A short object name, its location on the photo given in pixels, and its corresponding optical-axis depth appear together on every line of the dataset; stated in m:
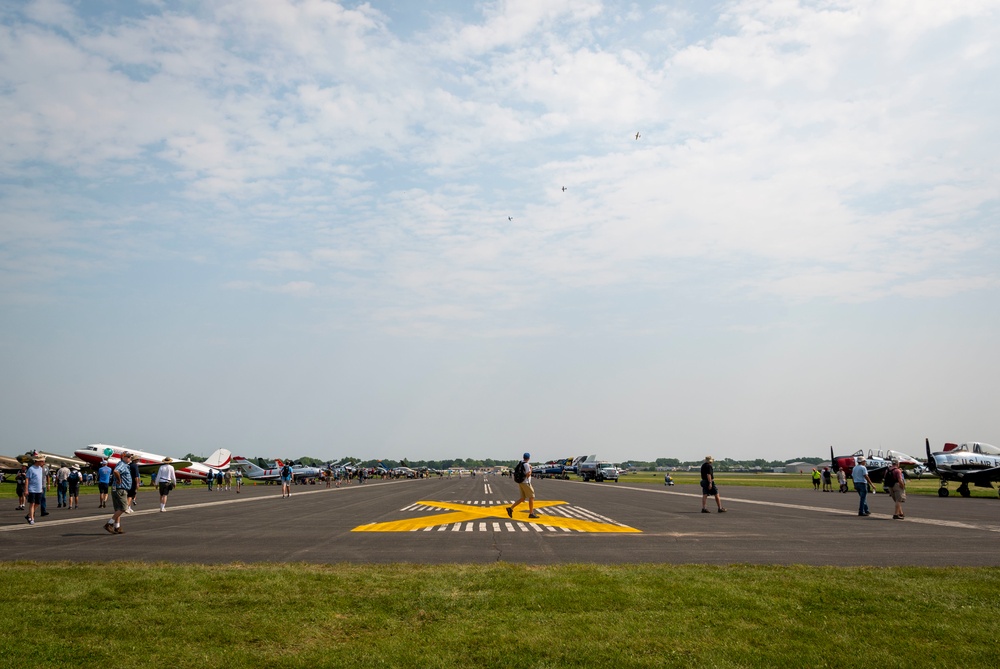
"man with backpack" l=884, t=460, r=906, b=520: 23.73
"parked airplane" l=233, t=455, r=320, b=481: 99.24
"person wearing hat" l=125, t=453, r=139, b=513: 23.32
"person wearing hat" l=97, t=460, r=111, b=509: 25.98
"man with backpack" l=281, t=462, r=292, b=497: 44.00
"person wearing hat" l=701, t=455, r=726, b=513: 26.66
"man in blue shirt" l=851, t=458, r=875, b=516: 25.27
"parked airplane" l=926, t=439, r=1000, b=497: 46.41
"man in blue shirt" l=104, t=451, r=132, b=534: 18.67
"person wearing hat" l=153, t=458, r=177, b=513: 29.84
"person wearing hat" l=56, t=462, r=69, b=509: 33.47
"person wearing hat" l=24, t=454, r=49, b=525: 22.08
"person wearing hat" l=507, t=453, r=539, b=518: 22.50
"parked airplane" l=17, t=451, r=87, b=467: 88.44
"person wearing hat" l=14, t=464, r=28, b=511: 28.94
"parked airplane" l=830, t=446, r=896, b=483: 58.84
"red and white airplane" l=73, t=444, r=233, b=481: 72.19
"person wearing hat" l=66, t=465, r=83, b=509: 32.78
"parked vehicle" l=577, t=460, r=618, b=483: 84.39
